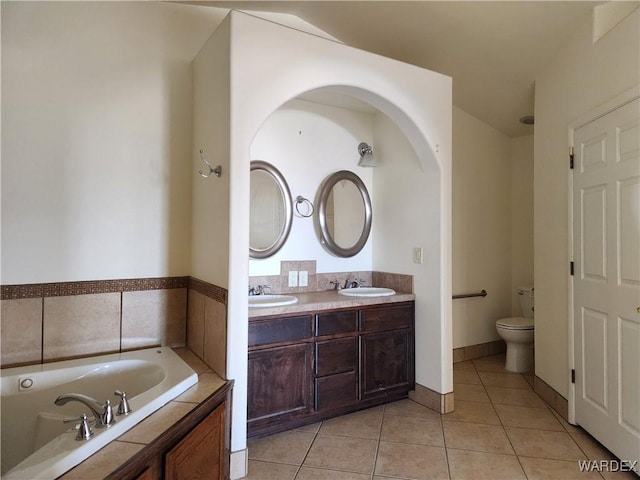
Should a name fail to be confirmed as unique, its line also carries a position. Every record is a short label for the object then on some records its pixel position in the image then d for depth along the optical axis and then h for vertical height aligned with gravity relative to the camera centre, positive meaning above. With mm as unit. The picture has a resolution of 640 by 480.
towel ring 2881 +338
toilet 3277 -825
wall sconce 3088 +777
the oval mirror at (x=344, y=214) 2949 +287
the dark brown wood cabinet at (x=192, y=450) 1204 -756
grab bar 3561 -449
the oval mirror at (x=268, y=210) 2656 +280
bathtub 1225 -656
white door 1863 -156
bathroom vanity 2135 -700
